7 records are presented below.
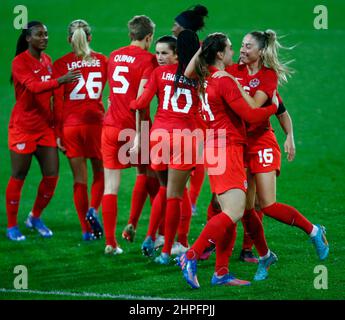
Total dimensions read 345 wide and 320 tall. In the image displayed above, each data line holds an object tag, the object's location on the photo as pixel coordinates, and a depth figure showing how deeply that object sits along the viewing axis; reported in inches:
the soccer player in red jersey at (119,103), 743.7
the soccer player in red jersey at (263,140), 650.8
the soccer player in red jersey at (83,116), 799.1
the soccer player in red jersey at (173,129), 700.0
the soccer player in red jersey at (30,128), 810.2
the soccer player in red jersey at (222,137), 611.5
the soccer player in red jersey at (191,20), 758.5
